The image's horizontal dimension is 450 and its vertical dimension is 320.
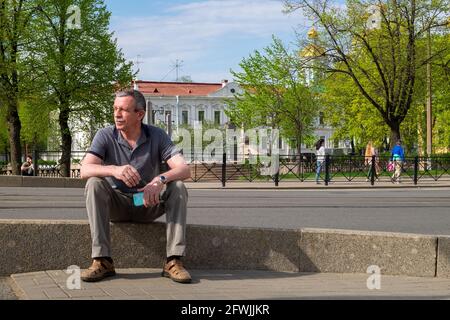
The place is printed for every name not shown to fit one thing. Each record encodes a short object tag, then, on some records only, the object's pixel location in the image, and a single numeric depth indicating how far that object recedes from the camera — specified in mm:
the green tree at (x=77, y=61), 33438
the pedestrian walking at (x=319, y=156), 26406
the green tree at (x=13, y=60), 31203
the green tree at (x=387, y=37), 33500
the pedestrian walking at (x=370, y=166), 27081
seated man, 4562
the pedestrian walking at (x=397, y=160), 26734
